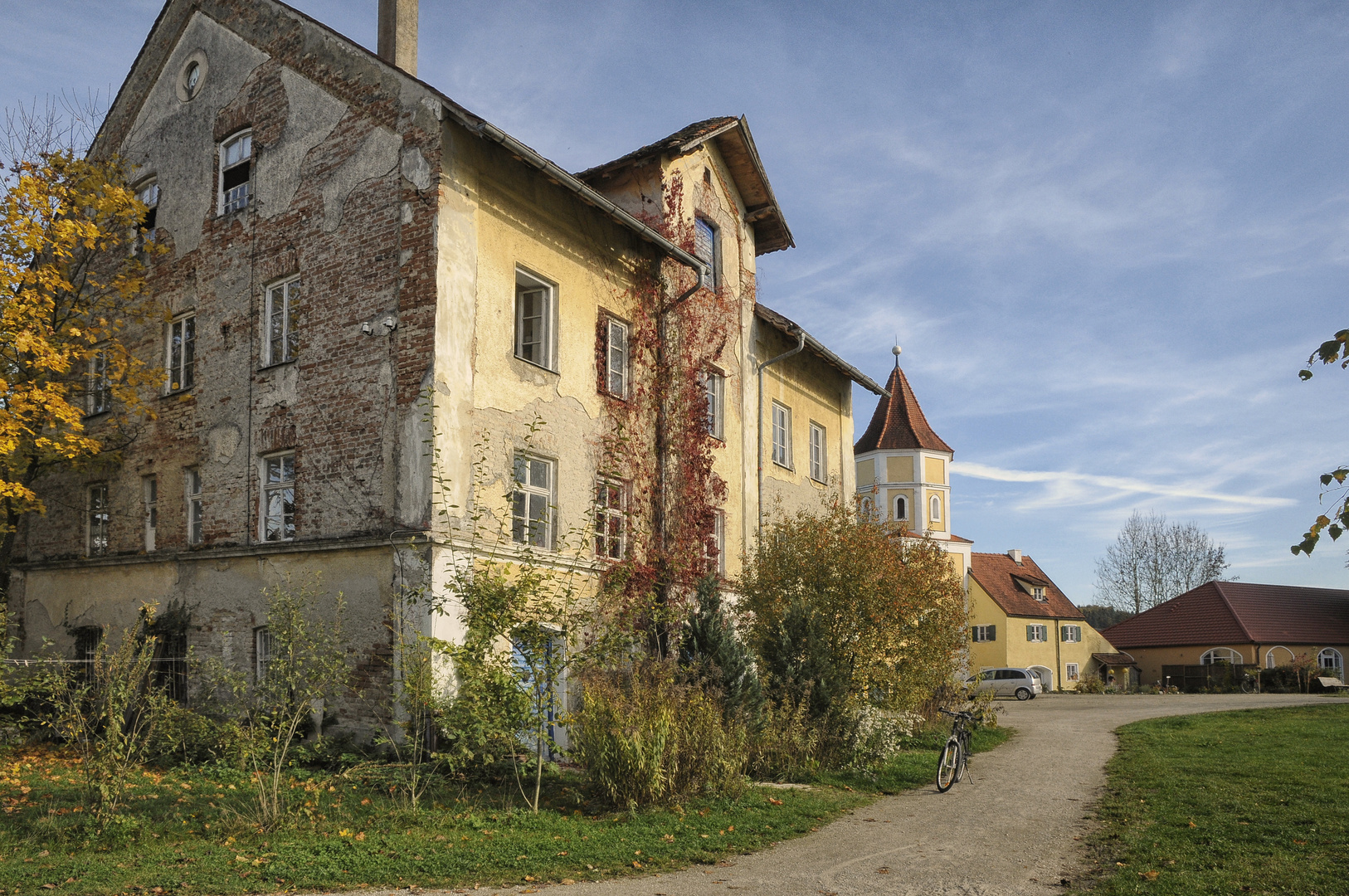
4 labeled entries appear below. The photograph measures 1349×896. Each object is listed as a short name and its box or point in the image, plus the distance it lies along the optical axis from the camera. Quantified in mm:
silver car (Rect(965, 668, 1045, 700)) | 46125
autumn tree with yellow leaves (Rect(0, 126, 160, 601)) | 15906
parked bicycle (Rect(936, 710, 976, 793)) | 14031
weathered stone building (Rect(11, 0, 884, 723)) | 14633
